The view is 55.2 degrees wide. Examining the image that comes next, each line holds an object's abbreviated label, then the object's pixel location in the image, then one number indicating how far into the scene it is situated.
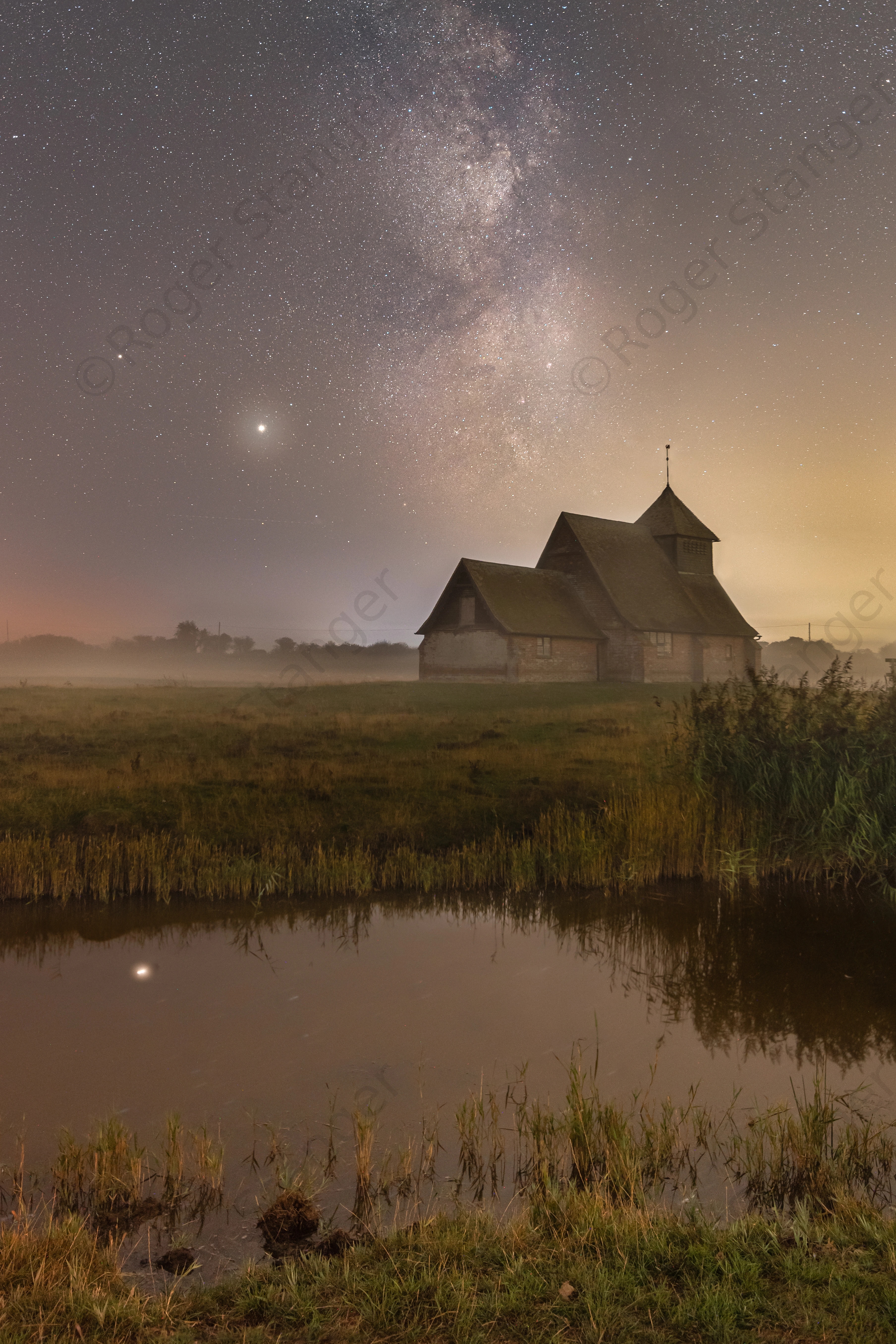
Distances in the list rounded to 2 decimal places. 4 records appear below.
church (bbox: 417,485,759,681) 37.34
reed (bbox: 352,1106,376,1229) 3.82
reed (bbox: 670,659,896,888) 9.73
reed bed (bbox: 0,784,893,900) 9.42
